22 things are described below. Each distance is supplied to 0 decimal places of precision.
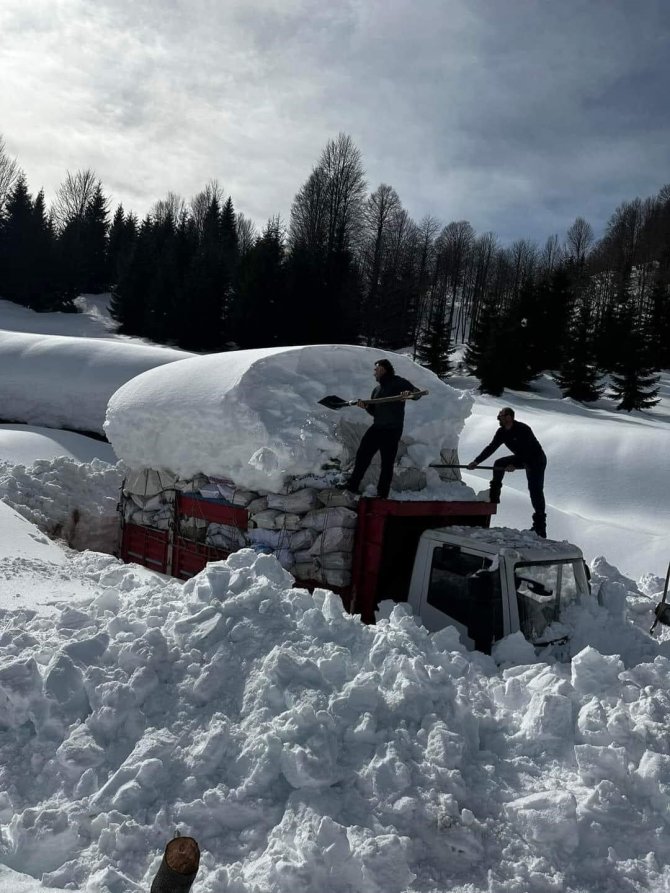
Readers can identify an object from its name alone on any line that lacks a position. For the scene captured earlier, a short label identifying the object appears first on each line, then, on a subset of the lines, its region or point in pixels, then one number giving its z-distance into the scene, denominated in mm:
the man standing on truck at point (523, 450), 8062
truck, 5426
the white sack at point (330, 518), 7094
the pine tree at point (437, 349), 29516
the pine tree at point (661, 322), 34469
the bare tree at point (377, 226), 40812
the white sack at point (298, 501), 7391
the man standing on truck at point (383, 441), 7238
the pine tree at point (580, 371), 27516
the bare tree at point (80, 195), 55938
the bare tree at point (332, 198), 39844
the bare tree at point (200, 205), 57097
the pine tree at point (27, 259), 38562
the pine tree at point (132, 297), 36906
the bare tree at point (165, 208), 57438
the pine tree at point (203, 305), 32719
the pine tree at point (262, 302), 31078
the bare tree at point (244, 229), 56406
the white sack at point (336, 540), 7039
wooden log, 2436
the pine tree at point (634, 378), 26453
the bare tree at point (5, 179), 46803
